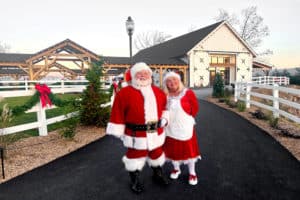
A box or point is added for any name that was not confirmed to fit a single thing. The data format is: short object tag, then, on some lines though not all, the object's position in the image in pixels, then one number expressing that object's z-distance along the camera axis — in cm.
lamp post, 833
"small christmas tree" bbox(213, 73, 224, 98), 1275
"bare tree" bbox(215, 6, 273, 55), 3572
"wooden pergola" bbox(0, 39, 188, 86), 1818
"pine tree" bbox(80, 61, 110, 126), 616
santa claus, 278
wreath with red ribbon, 475
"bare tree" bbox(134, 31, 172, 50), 5590
